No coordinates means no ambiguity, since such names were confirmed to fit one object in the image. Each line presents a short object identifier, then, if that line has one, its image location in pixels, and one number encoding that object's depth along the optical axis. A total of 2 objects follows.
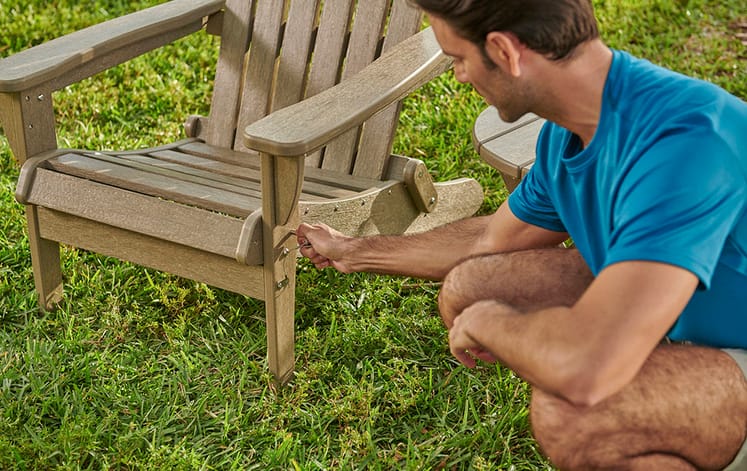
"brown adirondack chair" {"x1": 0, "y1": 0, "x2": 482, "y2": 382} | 2.55
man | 1.61
